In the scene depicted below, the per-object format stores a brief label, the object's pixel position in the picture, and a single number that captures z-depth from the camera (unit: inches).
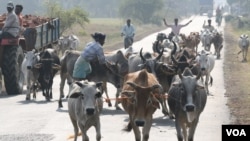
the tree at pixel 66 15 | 2027.6
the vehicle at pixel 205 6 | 6486.2
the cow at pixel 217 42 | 1524.4
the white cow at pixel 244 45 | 1440.7
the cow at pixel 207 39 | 1575.4
